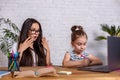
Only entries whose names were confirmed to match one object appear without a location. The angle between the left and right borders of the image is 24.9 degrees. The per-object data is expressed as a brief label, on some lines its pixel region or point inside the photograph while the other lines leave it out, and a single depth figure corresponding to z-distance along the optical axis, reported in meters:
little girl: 2.33
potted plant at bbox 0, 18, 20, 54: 3.52
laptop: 1.72
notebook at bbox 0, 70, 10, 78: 1.61
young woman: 2.55
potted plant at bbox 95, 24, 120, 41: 3.83
